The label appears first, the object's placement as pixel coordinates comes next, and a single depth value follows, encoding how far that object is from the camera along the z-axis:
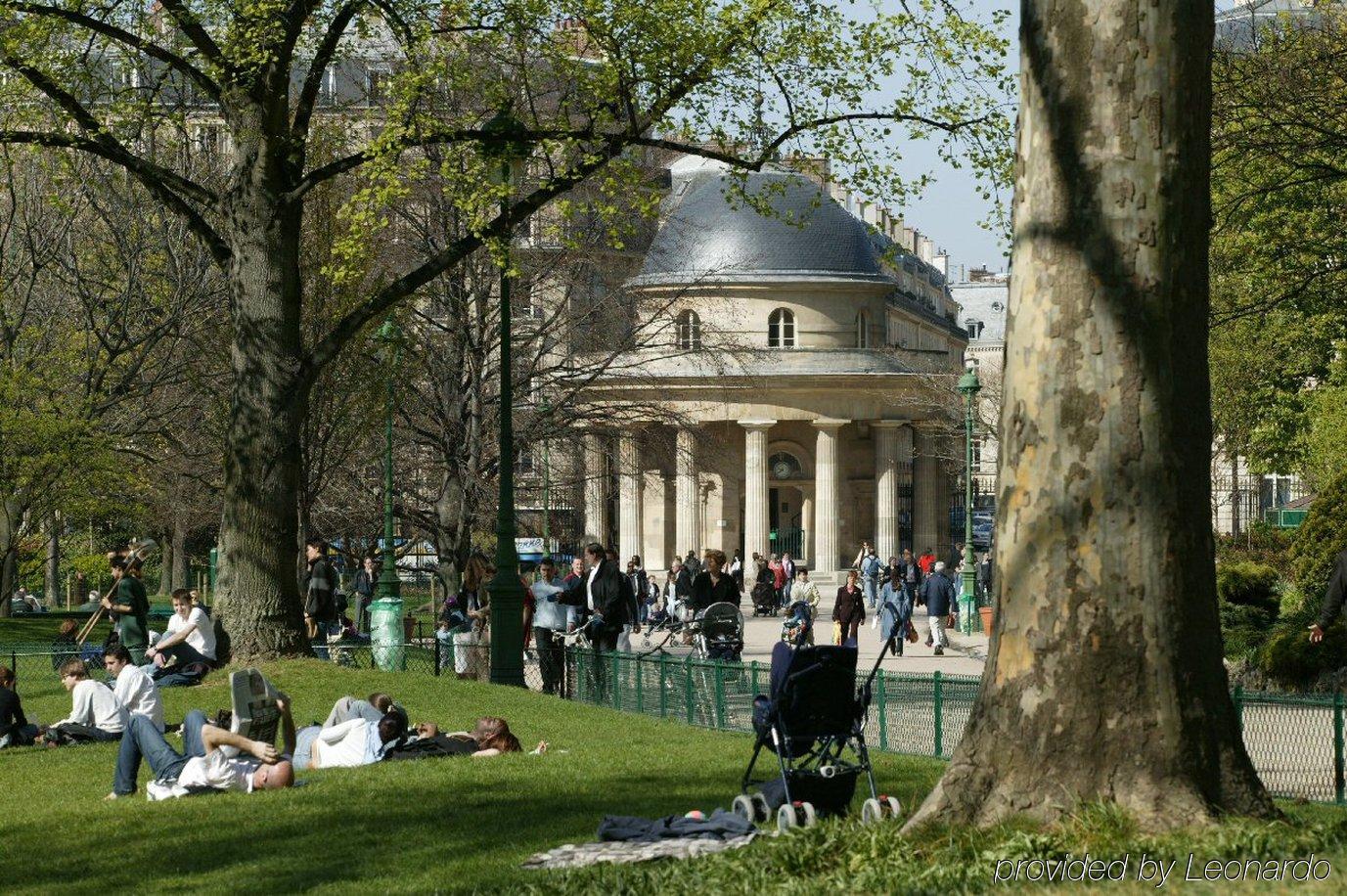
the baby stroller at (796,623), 17.46
